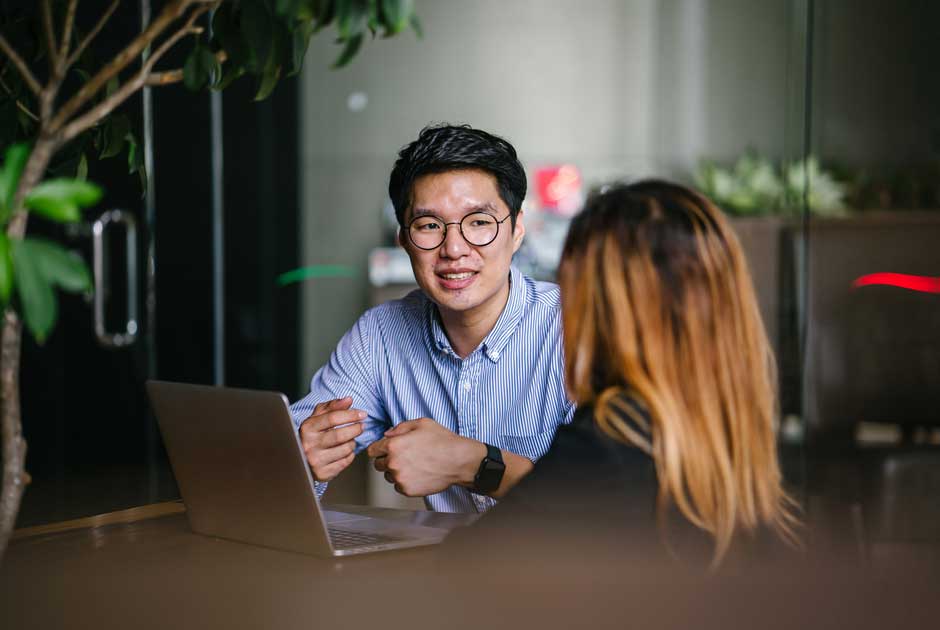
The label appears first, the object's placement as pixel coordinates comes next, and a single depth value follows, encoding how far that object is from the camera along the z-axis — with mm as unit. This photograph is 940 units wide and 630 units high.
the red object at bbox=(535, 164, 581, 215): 3951
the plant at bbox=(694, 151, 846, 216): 3574
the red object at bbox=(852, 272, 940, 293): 3363
